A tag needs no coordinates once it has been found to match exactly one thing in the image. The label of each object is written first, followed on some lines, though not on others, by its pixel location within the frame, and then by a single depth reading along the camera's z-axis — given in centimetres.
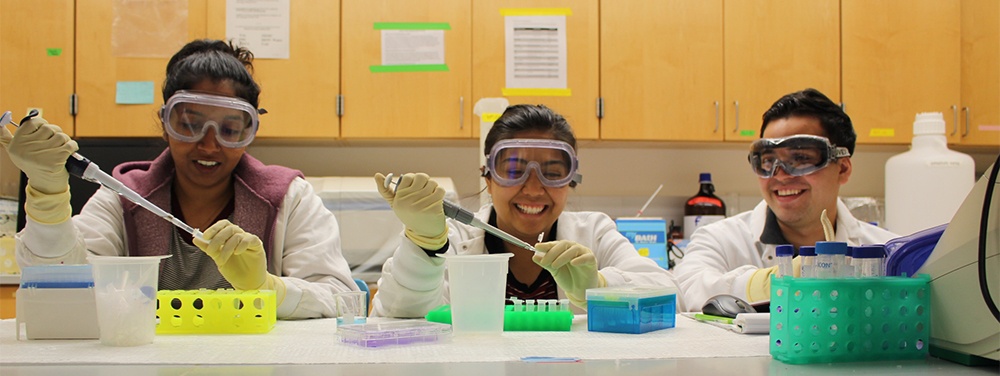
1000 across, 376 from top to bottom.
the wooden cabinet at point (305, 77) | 314
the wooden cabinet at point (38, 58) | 310
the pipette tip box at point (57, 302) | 111
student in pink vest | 176
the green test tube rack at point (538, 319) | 123
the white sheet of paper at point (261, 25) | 313
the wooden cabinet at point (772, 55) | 331
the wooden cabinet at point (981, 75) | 333
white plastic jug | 314
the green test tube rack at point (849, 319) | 91
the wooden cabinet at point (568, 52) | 320
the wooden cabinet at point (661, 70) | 327
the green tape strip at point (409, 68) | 317
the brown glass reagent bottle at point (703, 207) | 344
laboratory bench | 87
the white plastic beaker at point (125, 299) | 104
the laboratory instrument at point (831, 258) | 94
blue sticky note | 311
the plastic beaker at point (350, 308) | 126
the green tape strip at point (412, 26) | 317
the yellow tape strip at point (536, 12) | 322
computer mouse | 130
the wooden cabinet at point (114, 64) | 311
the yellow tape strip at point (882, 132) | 338
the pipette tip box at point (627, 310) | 119
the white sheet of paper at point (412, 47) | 318
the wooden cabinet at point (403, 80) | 316
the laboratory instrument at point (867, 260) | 98
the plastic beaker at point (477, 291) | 116
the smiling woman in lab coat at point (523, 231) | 143
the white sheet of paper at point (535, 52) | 321
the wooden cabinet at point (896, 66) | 338
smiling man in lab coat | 197
